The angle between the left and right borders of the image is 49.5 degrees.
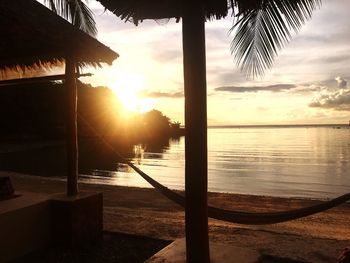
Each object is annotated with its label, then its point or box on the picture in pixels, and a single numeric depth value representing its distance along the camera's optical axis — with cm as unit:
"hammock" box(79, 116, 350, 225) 401
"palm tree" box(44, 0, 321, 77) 331
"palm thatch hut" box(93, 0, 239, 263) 323
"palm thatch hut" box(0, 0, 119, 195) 463
